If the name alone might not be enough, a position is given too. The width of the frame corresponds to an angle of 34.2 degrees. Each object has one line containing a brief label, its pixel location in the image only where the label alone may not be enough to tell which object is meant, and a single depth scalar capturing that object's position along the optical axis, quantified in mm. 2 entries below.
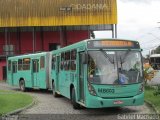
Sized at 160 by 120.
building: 30844
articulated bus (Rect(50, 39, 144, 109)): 9295
